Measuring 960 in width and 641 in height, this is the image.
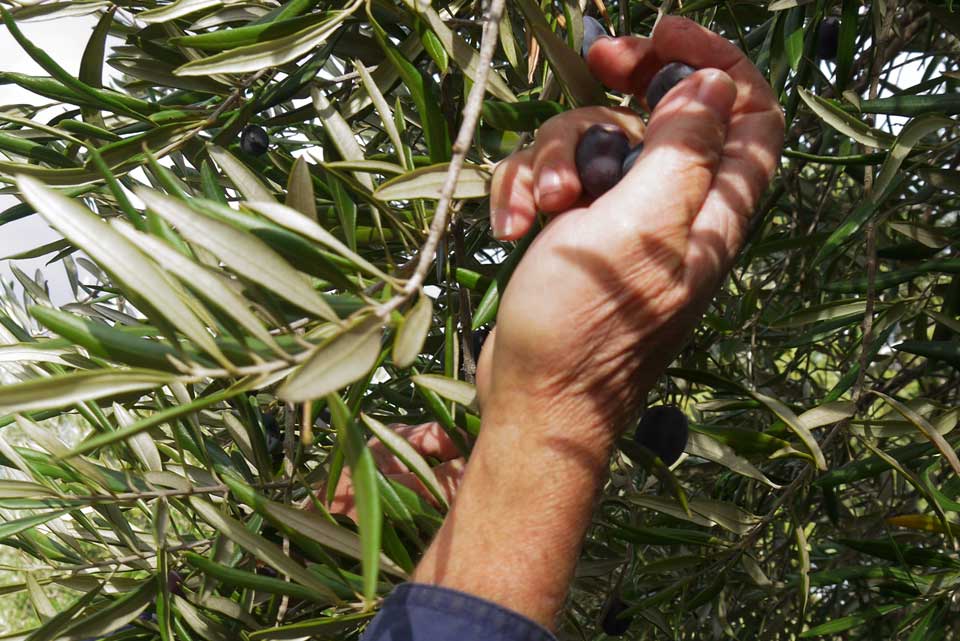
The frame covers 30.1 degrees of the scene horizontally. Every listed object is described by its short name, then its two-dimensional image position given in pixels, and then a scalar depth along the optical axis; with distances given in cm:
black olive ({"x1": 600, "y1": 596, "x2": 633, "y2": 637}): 72
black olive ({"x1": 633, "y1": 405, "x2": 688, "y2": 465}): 63
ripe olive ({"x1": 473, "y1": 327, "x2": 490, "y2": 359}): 69
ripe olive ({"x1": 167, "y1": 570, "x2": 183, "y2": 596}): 67
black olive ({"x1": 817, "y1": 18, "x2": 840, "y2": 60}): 77
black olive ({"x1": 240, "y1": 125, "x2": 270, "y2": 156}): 69
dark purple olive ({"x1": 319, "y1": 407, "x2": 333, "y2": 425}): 77
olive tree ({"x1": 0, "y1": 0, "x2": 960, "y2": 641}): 48
